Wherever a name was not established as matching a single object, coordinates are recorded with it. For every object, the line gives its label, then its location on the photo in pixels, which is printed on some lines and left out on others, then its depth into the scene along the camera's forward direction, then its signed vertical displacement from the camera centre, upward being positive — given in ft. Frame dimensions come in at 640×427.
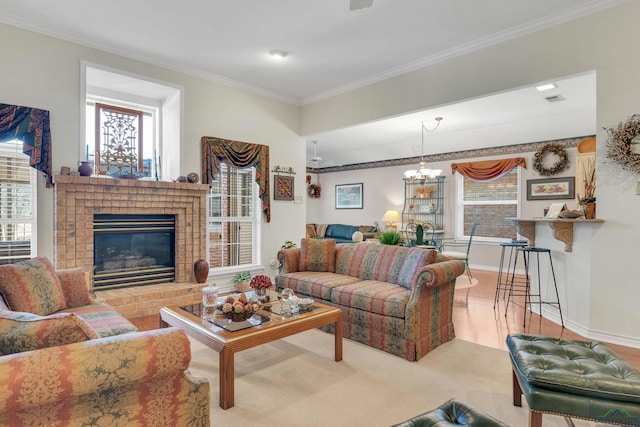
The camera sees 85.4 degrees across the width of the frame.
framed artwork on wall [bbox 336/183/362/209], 32.30 +1.40
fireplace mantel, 11.94 +0.04
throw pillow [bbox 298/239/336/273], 13.61 -1.83
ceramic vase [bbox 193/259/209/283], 14.74 -2.57
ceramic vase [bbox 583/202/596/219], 10.85 +0.07
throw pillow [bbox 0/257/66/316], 7.53 -1.80
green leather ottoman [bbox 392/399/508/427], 4.35 -2.71
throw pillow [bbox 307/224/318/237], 31.97 -1.91
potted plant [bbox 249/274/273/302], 9.78 -2.13
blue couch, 29.19 -1.77
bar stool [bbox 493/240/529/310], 14.60 -3.38
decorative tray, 7.68 -2.61
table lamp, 28.30 -0.50
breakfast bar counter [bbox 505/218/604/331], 10.78 -1.68
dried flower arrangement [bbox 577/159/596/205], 11.14 +1.30
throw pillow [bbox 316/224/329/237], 32.32 -1.82
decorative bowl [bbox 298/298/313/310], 9.21 -2.50
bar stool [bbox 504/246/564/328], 12.20 -2.52
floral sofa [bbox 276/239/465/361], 9.32 -2.42
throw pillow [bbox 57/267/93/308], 9.08 -2.10
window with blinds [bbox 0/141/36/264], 11.55 +0.15
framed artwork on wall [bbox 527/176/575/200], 20.71 +1.46
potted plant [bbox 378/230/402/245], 13.09 -1.03
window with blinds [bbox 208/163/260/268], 16.69 -0.41
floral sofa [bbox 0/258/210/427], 3.77 -1.95
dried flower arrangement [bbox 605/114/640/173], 9.79 +1.97
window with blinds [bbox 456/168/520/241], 23.48 +0.40
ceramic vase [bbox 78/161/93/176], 12.25 +1.42
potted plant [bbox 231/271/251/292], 16.31 -3.37
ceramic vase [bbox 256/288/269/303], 9.79 -2.43
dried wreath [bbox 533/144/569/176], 20.85 +3.24
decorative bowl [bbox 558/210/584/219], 11.33 -0.06
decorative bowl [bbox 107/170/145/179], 13.38 +1.34
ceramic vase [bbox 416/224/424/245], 14.66 -0.93
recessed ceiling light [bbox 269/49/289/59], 13.57 +6.23
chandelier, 23.04 +2.61
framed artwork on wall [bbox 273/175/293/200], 18.54 +1.25
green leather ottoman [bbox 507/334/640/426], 4.98 -2.58
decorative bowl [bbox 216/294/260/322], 8.07 -2.31
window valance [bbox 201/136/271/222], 15.69 +2.50
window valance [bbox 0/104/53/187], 11.15 +2.54
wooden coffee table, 6.94 -2.73
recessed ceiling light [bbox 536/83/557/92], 15.21 +5.58
